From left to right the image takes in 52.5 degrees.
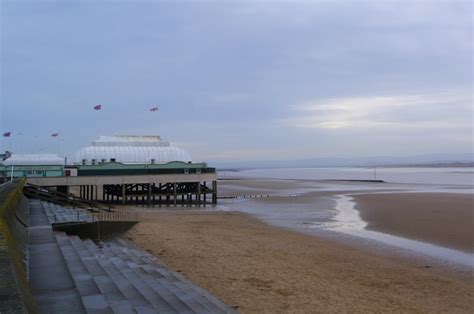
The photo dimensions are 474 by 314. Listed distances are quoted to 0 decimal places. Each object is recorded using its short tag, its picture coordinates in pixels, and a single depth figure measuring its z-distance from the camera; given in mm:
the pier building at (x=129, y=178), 41594
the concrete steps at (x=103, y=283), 7574
